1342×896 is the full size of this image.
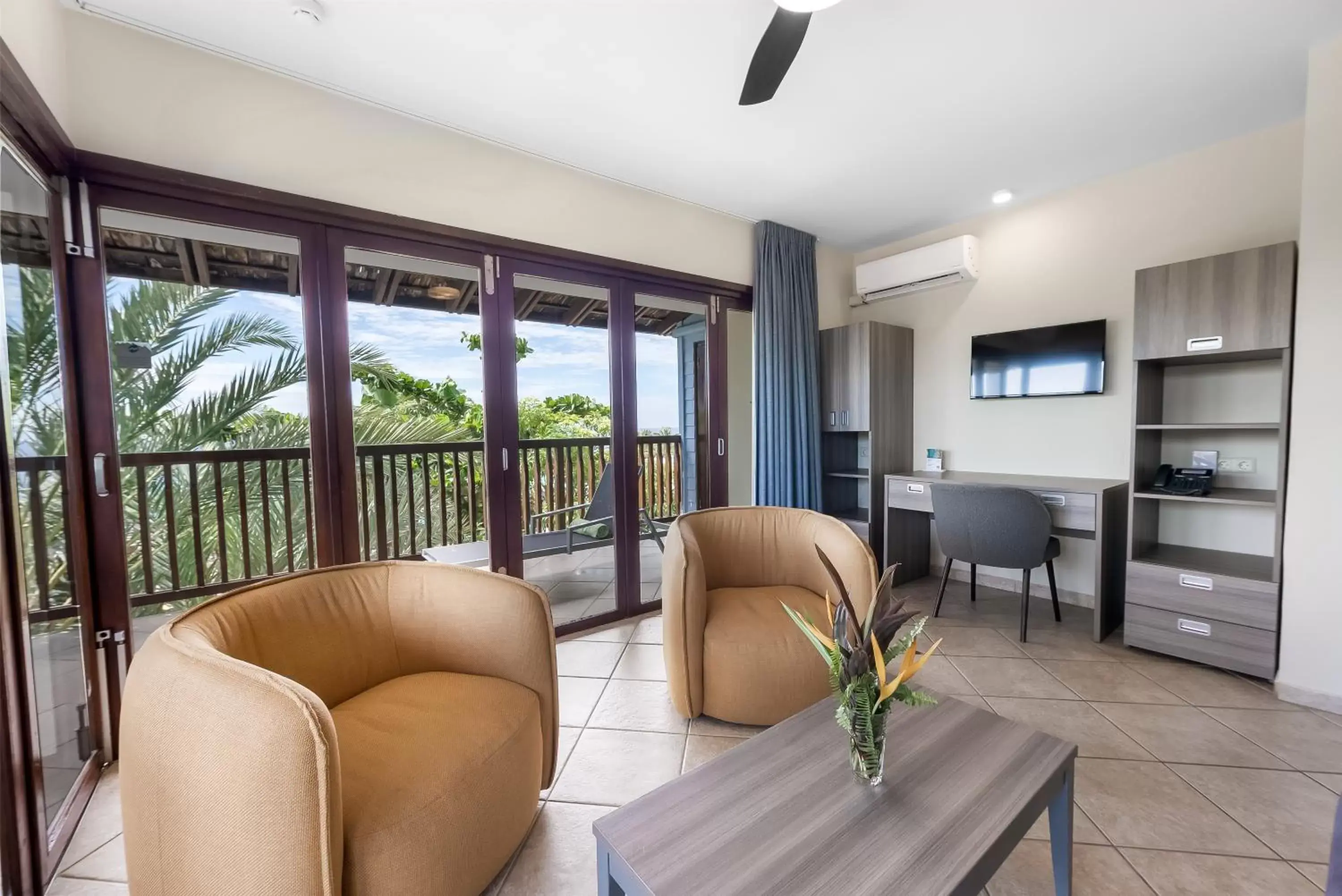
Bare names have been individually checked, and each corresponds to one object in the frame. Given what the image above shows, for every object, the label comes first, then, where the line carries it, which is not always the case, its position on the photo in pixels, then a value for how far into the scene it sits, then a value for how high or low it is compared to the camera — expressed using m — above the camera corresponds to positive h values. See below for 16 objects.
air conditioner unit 3.36 +1.01
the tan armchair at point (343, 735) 0.89 -0.67
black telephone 2.46 -0.33
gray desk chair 2.57 -0.57
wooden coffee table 0.87 -0.76
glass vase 1.07 -0.68
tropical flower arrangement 1.06 -0.52
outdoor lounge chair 3.09 -0.55
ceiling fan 1.46 +1.12
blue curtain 3.47 +0.32
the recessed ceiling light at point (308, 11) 1.66 +1.34
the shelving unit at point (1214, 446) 2.16 -0.17
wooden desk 2.62 -0.52
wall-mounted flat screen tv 2.98 +0.32
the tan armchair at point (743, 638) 1.88 -0.79
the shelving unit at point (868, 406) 3.55 +0.08
